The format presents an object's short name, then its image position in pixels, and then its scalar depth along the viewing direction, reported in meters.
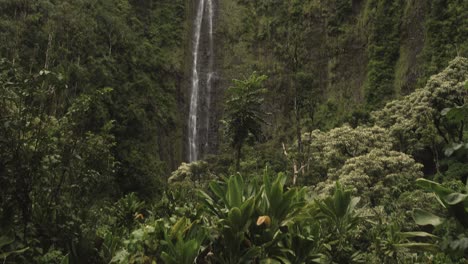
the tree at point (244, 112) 14.56
